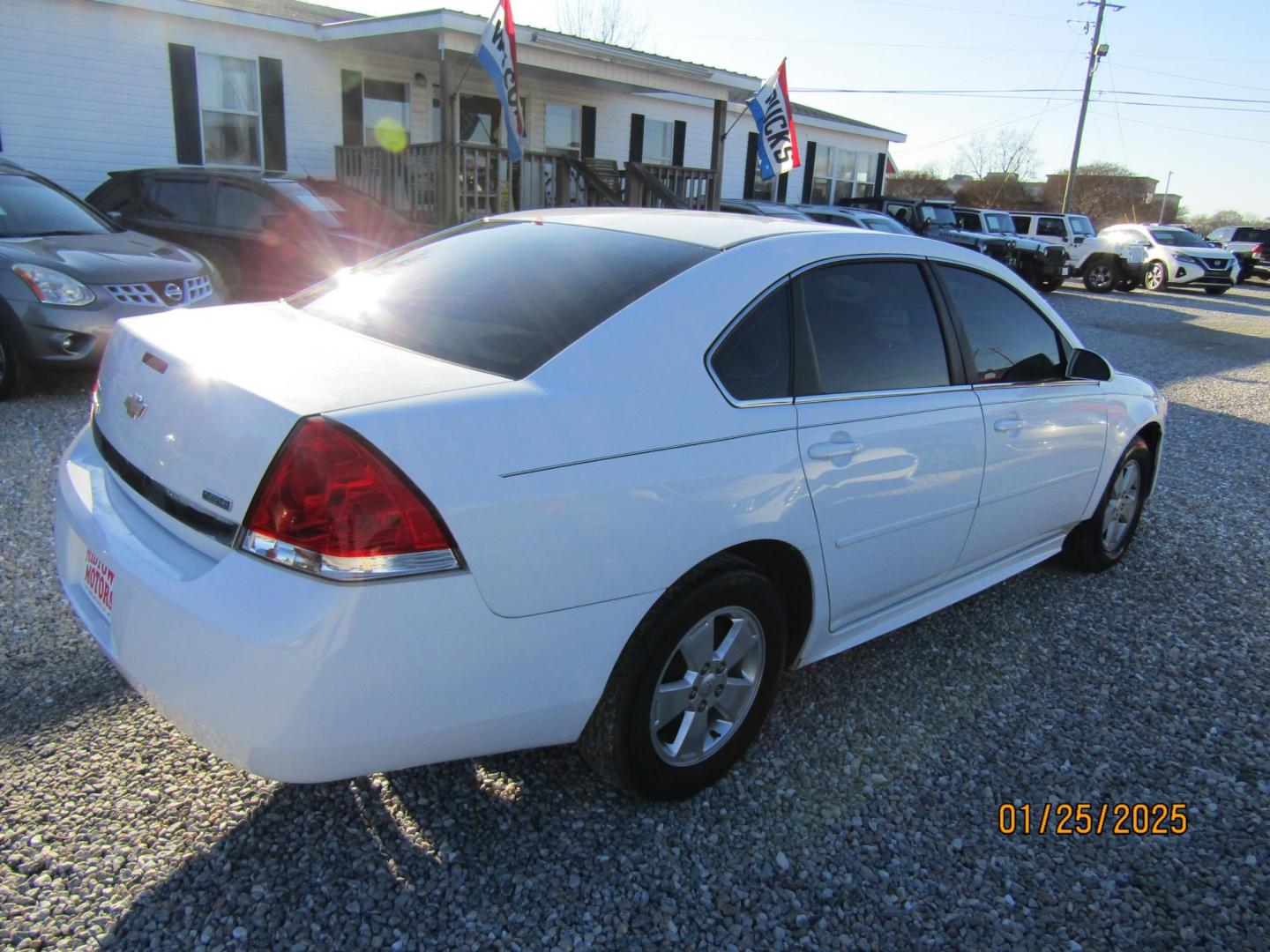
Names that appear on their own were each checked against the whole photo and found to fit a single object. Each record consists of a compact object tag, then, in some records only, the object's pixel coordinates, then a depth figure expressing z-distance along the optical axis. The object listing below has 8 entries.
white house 10.83
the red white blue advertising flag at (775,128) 13.62
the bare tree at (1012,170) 57.78
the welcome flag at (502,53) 10.30
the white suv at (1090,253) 21.61
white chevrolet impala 1.87
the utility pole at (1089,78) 32.59
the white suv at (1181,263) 22.66
